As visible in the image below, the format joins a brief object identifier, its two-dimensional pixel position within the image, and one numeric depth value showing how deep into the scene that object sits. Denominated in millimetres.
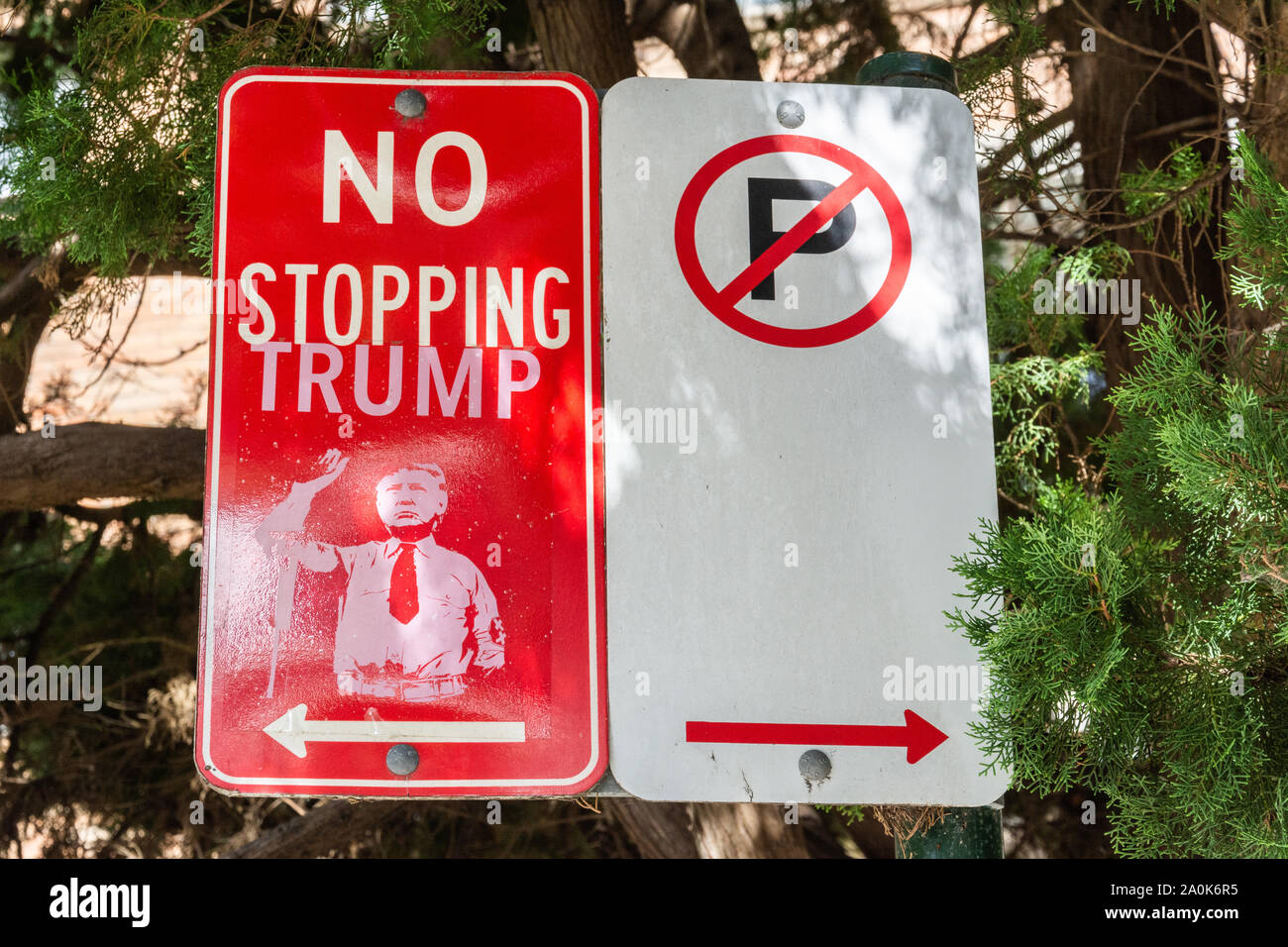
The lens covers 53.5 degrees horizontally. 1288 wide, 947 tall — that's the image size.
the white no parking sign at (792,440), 2055
